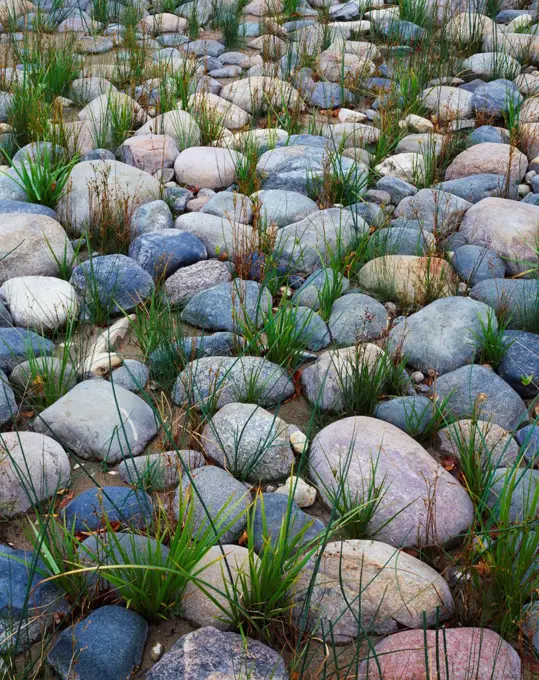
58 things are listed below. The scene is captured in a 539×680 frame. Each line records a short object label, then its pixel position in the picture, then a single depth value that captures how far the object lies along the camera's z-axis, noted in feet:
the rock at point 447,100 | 14.88
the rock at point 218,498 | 6.70
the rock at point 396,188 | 12.23
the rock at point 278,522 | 6.48
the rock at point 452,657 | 5.39
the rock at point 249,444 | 7.45
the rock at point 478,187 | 12.11
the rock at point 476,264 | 10.33
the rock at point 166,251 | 10.27
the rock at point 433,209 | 11.24
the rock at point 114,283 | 9.53
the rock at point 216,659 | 5.37
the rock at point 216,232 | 10.62
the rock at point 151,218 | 11.12
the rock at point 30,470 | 6.84
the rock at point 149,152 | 12.93
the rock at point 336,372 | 8.10
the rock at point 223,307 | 9.35
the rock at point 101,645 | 5.45
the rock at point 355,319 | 9.18
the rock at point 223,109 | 14.39
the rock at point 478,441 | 7.25
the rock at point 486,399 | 8.10
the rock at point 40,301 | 9.12
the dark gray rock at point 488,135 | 13.76
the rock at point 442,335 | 8.88
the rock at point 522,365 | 8.56
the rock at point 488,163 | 12.70
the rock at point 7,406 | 7.75
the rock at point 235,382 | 8.13
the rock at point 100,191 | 11.03
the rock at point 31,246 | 10.03
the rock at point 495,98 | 14.80
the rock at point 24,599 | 5.60
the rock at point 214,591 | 5.91
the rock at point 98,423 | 7.54
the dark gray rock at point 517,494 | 6.35
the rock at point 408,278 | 9.86
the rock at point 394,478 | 6.74
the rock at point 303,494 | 7.18
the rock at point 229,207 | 11.32
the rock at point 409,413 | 7.86
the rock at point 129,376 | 8.28
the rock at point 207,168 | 12.68
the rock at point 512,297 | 9.31
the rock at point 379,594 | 5.99
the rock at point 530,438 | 7.41
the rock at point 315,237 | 10.51
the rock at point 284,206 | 11.44
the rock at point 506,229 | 10.59
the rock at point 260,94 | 14.94
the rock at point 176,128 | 13.58
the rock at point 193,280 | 9.96
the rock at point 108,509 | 6.59
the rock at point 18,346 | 8.42
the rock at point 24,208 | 11.06
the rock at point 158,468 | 6.97
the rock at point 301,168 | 12.11
